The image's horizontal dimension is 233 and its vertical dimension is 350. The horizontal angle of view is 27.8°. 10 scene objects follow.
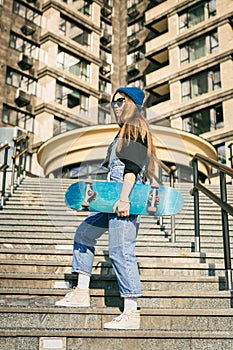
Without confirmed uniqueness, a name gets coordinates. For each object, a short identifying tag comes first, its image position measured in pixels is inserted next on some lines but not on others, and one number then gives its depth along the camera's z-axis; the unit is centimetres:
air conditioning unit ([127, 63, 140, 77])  3716
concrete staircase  323
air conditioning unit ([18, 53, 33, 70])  3209
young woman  339
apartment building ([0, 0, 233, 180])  2892
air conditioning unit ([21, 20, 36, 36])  3312
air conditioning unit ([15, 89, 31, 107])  3122
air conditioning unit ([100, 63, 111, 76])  3753
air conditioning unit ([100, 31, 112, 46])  3897
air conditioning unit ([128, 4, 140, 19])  3922
